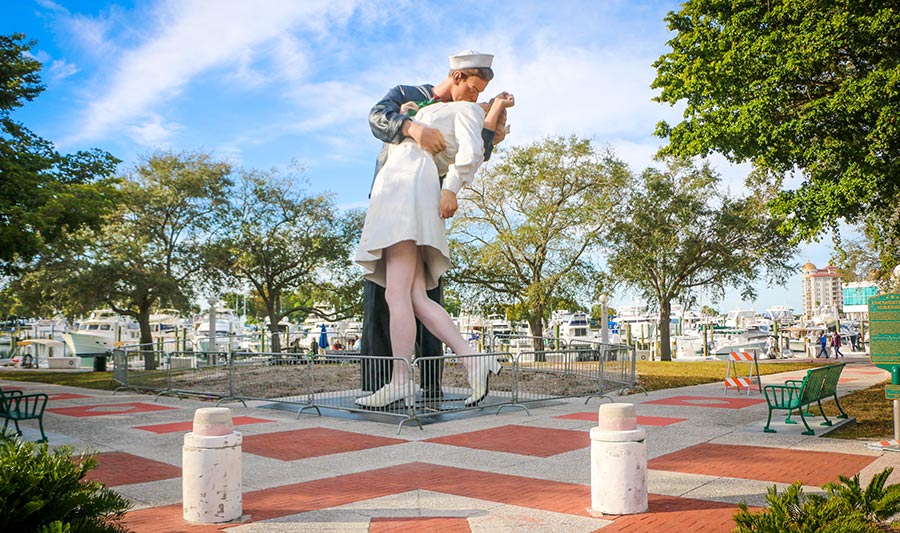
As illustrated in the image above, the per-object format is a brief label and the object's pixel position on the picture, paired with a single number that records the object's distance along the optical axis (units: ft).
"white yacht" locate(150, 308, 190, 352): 235.46
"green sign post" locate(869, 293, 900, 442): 30.17
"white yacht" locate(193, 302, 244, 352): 199.67
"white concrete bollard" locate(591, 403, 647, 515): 19.17
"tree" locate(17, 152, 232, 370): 101.35
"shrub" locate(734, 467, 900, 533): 13.28
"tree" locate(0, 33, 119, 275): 50.37
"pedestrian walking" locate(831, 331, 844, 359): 123.65
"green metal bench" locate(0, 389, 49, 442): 32.20
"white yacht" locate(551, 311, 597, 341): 270.05
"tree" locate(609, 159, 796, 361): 111.45
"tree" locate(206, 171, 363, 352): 119.55
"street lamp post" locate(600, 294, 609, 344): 98.02
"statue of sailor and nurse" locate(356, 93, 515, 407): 39.63
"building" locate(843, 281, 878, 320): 273.13
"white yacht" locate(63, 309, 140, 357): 156.97
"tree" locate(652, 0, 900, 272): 43.75
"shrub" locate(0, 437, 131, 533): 13.52
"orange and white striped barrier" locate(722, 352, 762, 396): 55.26
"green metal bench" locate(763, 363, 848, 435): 33.37
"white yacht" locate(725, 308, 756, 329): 271.28
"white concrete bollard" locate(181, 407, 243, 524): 18.60
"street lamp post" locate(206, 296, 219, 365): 94.99
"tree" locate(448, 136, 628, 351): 110.01
